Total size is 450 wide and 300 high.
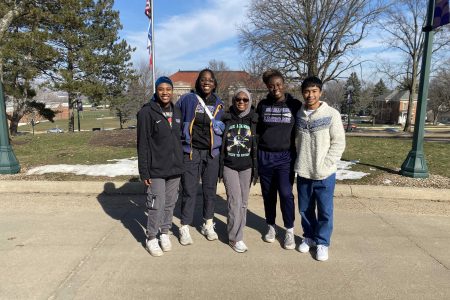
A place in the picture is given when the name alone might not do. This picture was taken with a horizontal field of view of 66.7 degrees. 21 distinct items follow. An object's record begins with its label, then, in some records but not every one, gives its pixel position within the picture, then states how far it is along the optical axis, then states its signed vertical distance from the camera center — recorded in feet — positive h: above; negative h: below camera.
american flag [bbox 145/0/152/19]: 44.80 +12.40
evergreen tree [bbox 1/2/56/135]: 45.08 +6.51
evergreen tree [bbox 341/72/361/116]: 241.76 +6.87
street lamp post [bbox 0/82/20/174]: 20.98 -3.14
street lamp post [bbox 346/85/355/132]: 116.48 +6.02
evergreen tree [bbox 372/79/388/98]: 290.66 +19.27
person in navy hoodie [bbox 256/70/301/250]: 11.73 -1.20
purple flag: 19.07 +5.58
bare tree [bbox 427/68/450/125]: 169.76 +10.53
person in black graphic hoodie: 11.92 -1.82
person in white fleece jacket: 10.96 -1.47
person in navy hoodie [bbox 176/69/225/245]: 12.07 -1.08
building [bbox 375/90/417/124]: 246.27 +2.54
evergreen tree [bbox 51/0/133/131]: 53.83 +11.05
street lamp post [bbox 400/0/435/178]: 20.11 -0.17
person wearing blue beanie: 11.35 -1.52
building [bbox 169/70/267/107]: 102.28 +10.92
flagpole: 43.91 +7.72
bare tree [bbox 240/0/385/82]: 62.64 +14.49
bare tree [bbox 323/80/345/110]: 211.41 +9.98
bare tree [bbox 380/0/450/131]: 101.55 +18.62
